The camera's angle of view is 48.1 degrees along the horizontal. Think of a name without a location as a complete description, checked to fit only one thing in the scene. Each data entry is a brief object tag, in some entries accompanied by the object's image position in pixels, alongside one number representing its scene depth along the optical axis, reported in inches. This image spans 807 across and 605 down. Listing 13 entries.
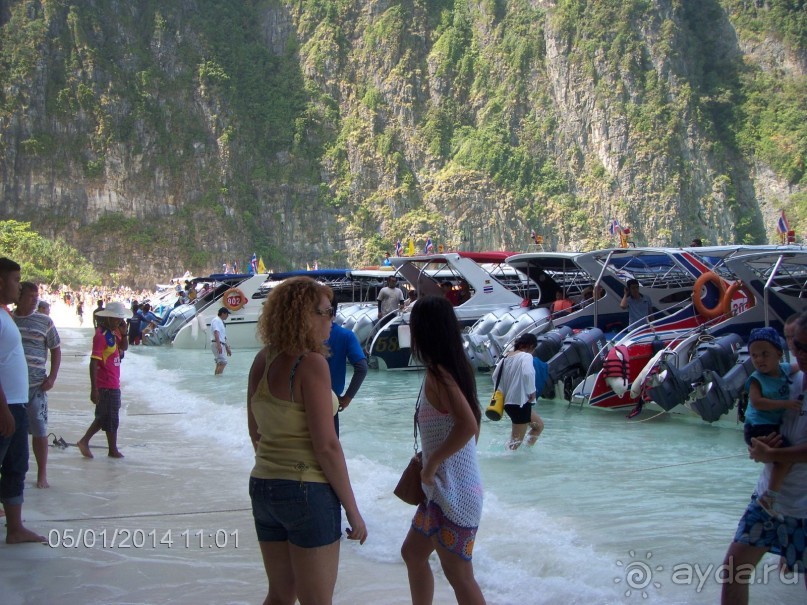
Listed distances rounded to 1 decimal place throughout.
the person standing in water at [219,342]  719.7
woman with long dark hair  151.3
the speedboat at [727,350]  430.3
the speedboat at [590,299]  531.5
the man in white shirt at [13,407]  219.6
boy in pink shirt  339.6
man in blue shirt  253.0
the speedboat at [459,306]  734.5
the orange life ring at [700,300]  502.3
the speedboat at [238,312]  1006.4
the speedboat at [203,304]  1010.1
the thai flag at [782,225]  721.3
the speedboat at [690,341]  456.1
